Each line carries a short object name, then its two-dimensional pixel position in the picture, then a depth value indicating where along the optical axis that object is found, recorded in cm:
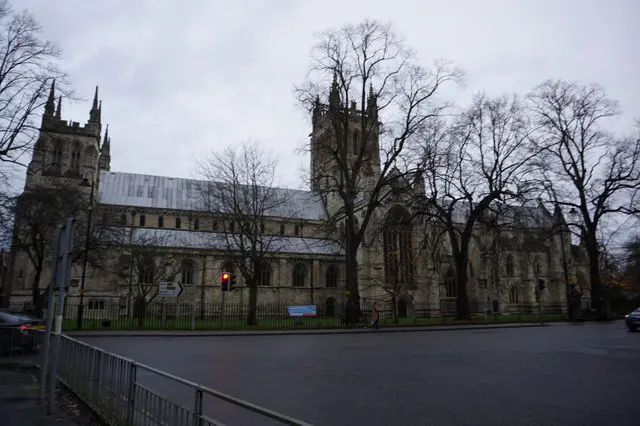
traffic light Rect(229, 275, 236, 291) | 2520
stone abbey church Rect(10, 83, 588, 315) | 4062
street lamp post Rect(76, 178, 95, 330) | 2427
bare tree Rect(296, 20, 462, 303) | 2769
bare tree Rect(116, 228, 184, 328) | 3273
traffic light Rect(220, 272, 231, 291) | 2456
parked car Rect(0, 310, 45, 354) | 973
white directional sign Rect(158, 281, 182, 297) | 2545
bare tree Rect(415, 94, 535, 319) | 3048
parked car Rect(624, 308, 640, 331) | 2158
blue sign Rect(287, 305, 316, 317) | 3128
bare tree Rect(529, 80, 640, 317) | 3256
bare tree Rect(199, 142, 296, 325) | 2969
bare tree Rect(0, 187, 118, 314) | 2708
